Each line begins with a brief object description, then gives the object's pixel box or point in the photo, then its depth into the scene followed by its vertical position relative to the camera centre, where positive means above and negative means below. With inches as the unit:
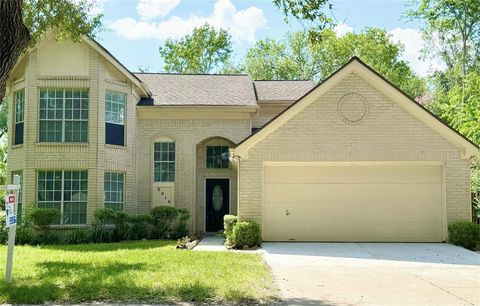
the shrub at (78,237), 717.3 -69.4
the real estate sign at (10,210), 357.4 -15.7
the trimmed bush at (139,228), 759.7 -60.9
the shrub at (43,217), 719.1 -41.0
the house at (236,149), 645.3 +52.0
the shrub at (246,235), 606.9 -57.8
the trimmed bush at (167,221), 787.4 -53.5
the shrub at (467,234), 608.1 -57.6
